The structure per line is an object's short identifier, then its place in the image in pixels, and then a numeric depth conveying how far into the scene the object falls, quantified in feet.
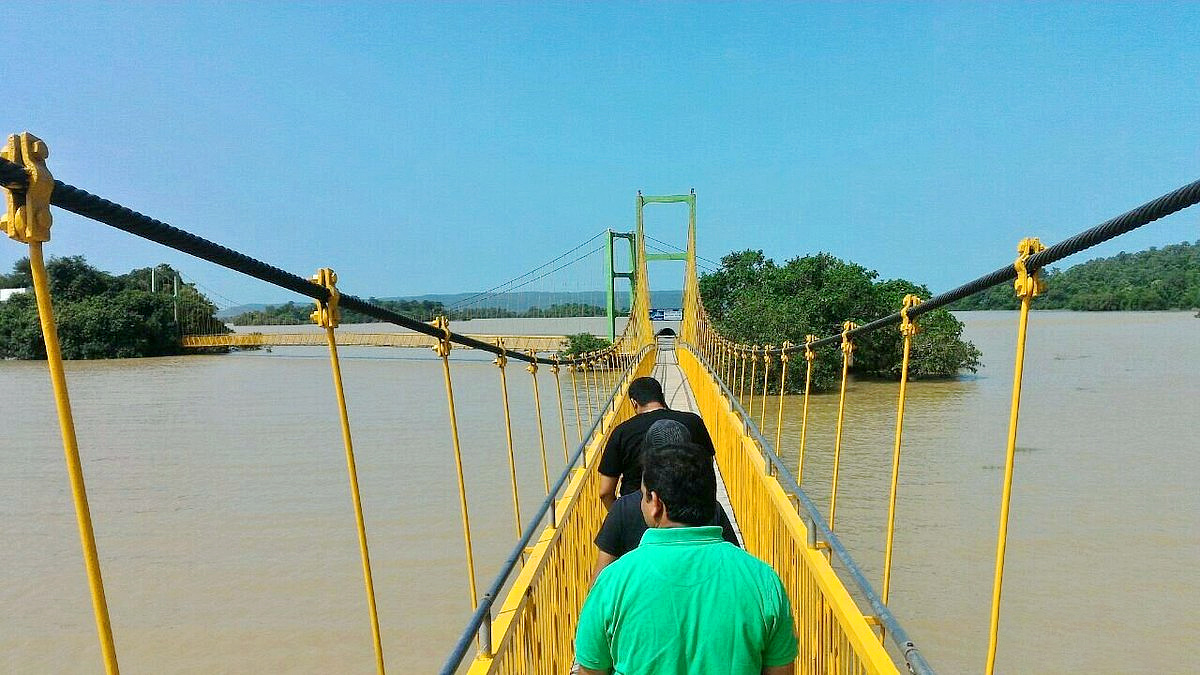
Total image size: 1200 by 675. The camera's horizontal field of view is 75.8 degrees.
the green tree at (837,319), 70.95
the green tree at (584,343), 98.58
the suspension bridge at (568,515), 2.95
